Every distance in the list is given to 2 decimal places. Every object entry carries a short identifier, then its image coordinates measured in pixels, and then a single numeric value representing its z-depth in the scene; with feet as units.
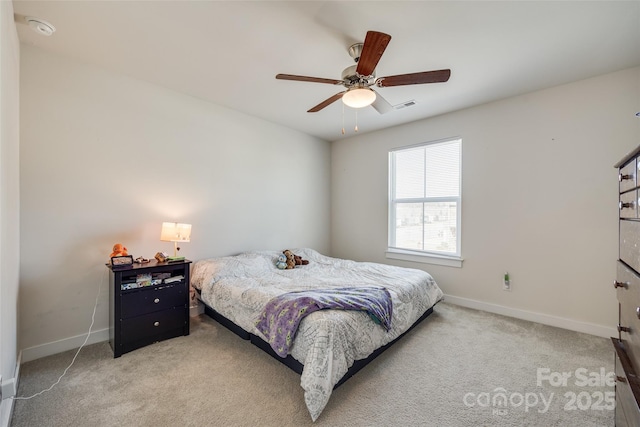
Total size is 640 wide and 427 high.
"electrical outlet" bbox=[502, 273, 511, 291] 10.37
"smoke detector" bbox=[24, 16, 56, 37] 6.27
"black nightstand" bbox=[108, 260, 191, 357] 7.38
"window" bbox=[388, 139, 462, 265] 11.96
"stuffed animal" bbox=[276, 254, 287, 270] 10.89
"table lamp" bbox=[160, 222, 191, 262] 8.61
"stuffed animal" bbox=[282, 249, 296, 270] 11.05
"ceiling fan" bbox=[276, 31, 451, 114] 5.78
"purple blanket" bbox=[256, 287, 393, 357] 6.14
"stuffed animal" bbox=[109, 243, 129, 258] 7.87
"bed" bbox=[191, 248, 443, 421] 5.54
